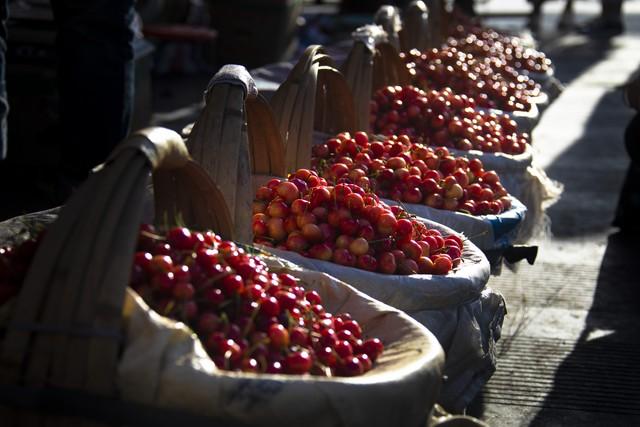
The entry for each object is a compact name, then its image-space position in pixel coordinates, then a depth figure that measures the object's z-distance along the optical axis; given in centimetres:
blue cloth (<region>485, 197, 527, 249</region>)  381
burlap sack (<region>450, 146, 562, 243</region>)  452
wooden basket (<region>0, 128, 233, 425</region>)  203
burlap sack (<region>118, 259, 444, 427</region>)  206
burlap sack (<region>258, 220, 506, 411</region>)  294
